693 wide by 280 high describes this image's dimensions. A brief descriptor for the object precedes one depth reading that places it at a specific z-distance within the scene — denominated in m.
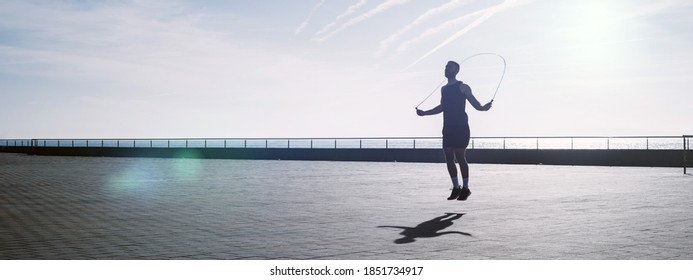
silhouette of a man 11.25
